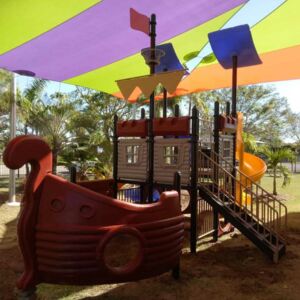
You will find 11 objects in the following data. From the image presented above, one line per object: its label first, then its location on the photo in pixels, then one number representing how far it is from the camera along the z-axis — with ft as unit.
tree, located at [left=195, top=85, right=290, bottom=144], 112.27
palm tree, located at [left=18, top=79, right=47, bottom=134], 50.26
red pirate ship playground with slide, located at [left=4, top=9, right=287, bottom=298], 12.68
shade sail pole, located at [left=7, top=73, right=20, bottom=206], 37.76
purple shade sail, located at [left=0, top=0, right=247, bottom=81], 23.71
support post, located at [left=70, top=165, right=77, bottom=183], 22.90
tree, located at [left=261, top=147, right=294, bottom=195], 52.24
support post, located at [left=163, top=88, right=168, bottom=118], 30.19
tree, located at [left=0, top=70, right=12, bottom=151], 47.00
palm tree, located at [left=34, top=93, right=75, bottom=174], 50.37
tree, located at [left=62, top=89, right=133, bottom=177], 49.62
